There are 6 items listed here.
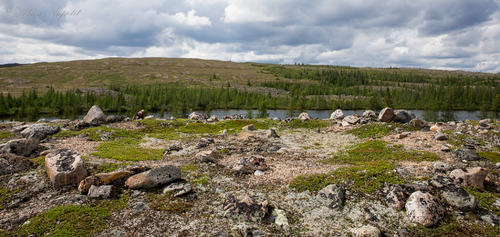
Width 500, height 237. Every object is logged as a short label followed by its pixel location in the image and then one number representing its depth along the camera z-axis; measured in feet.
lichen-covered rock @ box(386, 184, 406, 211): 37.09
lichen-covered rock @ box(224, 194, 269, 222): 35.06
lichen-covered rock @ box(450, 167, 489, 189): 41.24
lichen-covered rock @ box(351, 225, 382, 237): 31.04
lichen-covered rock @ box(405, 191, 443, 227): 33.35
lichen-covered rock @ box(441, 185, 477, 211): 35.50
